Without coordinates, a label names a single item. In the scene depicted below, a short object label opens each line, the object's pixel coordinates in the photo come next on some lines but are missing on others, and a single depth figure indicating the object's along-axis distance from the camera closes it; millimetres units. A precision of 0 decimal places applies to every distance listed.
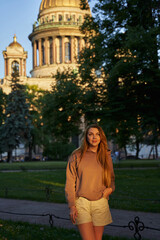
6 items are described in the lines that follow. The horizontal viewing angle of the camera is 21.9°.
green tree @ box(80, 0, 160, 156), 18422
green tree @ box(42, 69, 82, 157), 21750
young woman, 4605
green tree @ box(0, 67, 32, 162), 47281
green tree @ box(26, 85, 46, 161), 53000
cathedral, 85312
